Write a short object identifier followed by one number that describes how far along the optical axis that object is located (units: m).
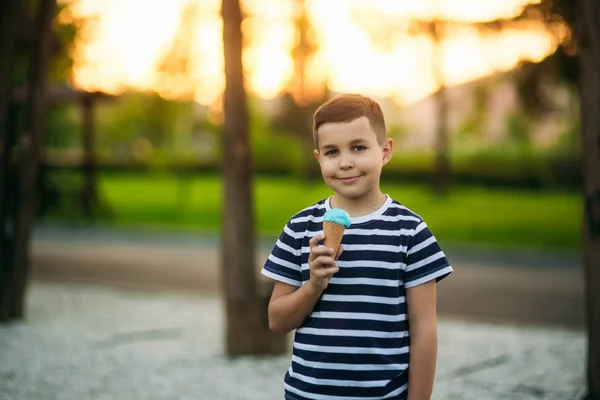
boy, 2.23
